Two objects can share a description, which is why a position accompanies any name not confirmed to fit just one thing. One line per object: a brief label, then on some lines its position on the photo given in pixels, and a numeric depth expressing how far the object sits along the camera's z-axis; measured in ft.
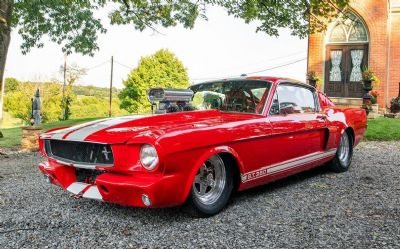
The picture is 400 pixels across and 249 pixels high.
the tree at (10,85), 224.70
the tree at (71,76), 150.41
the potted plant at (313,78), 53.21
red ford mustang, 10.62
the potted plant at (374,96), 50.58
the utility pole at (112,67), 127.87
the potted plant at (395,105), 52.13
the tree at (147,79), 159.07
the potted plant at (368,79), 49.42
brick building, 56.54
